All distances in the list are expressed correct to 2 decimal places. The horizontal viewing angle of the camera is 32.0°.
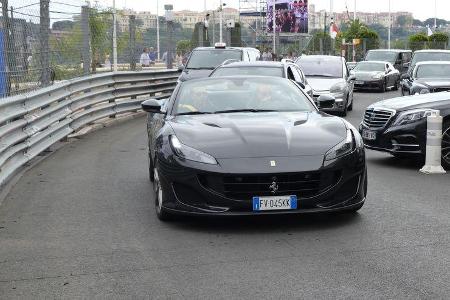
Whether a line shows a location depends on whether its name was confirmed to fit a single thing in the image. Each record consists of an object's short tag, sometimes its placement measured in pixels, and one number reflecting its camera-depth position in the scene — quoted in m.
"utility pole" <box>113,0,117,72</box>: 19.52
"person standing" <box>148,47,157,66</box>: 22.37
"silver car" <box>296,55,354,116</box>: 19.92
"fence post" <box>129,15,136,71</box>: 20.72
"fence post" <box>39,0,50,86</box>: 13.03
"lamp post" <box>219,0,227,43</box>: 50.19
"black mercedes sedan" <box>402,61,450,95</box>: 18.25
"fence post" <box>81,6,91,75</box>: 16.61
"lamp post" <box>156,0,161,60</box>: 23.61
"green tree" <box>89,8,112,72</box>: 17.73
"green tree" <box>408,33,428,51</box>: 64.69
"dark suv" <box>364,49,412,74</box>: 38.12
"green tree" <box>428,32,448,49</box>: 63.72
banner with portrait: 74.94
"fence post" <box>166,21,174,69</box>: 25.27
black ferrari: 6.56
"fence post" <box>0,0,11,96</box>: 10.20
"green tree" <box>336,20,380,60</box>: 62.03
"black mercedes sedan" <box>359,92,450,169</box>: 10.73
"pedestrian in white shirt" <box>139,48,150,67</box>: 21.23
